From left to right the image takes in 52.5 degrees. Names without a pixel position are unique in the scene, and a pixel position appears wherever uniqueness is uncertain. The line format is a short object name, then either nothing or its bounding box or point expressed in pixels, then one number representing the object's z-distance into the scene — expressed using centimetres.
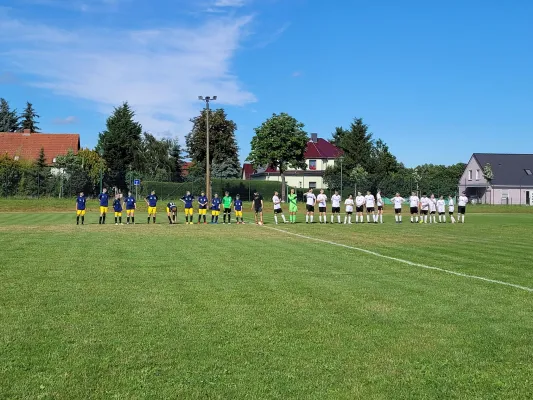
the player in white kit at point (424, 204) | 3269
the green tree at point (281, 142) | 6869
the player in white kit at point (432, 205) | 3266
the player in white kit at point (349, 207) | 2995
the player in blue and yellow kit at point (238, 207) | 3062
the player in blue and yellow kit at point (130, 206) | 2862
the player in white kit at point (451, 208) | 3188
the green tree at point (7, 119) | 9131
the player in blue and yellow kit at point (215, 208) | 3016
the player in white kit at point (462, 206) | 3287
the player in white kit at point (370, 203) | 3164
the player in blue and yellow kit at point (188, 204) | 2989
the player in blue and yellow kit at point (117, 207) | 2791
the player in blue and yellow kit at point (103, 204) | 2818
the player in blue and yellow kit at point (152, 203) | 2972
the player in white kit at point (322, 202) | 3023
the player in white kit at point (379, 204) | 3092
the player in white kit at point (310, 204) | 2984
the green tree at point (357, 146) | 8188
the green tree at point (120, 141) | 7681
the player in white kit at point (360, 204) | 3139
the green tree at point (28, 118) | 9494
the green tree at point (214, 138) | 5559
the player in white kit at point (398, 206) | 3155
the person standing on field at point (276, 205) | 3024
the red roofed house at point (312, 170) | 8994
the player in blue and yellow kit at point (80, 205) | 2711
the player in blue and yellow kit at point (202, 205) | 3010
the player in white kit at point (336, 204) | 3072
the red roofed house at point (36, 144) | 6919
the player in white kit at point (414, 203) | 3206
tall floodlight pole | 4175
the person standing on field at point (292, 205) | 3018
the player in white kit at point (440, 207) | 3319
